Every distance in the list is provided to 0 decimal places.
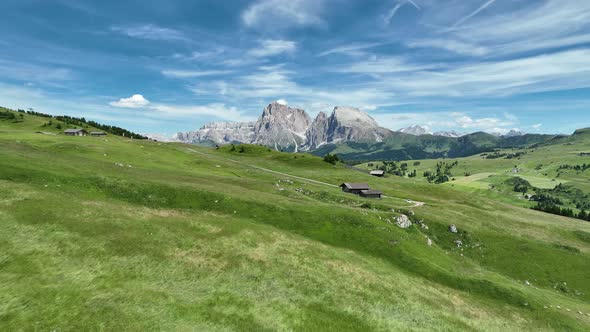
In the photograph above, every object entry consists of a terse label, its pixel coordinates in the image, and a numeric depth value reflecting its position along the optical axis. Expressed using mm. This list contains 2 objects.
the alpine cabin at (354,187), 111250
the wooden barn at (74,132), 181375
